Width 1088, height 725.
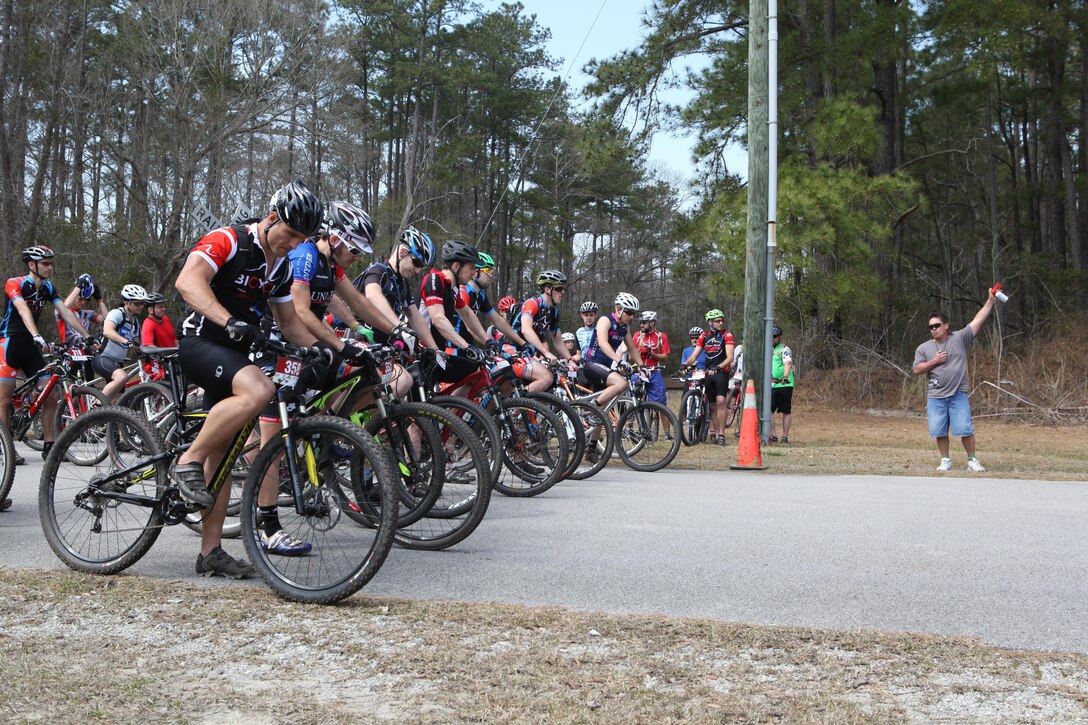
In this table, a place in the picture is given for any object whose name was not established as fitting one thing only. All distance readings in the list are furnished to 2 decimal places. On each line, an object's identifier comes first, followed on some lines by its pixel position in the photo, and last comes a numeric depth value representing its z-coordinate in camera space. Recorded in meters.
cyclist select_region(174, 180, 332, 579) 5.13
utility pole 15.96
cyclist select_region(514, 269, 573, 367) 11.16
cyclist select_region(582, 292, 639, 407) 12.19
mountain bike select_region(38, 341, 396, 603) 4.91
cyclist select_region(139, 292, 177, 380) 11.95
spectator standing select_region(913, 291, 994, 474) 12.14
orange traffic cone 12.48
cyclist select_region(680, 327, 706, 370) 17.16
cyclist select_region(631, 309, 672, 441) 15.73
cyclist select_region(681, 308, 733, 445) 16.61
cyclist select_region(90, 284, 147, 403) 12.17
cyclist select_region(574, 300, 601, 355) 13.75
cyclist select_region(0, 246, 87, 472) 10.66
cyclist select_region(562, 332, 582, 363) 17.44
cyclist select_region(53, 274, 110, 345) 12.55
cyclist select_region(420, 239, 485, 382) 8.70
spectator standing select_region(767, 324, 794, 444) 17.09
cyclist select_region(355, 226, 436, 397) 7.98
